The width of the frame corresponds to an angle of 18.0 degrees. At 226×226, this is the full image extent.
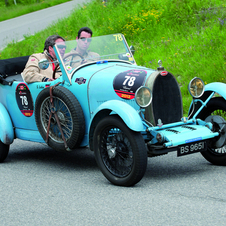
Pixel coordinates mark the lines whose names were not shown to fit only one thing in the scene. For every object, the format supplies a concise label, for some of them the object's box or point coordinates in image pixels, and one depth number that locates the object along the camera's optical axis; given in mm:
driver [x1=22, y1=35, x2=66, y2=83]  9938
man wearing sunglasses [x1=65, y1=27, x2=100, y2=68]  9633
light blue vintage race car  7735
